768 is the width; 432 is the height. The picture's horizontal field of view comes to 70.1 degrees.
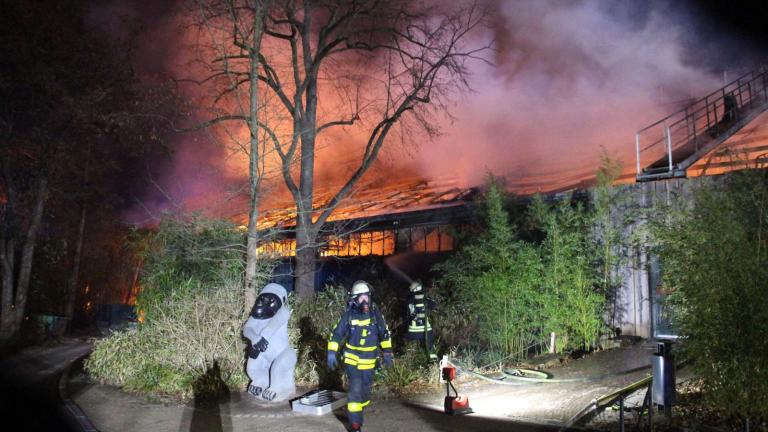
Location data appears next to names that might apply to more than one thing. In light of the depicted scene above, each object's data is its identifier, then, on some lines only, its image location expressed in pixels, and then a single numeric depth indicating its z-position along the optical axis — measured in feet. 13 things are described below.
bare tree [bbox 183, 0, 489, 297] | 46.31
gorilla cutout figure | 26.35
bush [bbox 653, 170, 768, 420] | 17.46
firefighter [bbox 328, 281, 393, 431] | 20.88
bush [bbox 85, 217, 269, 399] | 29.71
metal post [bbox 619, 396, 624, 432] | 17.97
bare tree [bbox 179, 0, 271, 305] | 32.60
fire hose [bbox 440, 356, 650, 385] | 29.62
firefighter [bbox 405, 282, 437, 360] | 34.58
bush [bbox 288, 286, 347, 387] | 31.42
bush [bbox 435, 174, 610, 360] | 35.81
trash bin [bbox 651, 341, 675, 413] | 19.81
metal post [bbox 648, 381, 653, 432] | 18.28
